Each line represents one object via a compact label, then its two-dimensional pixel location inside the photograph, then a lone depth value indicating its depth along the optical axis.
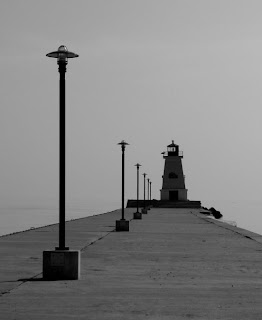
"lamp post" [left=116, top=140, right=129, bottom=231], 34.97
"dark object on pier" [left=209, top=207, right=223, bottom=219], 101.71
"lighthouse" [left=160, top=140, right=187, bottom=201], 112.62
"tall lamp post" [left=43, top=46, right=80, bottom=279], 14.33
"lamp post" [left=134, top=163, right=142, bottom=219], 53.92
